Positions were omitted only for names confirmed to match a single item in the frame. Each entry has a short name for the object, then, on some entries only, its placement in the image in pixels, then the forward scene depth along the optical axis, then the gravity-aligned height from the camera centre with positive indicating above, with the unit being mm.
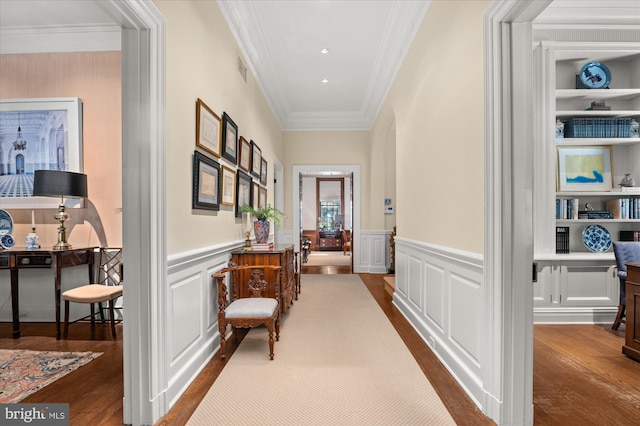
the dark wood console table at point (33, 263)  3080 -499
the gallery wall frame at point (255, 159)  4164 +766
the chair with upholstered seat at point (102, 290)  3006 -777
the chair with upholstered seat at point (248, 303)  2623 -817
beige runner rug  1827 -1211
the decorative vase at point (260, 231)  3727 -219
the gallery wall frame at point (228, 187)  3049 +270
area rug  2105 -1209
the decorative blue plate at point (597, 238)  3674 -307
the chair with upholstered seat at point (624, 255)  3084 -426
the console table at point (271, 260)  3301 -514
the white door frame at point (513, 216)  1736 -21
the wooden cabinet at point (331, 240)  12172 -1074
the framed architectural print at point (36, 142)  3525 +808
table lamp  3064 +261
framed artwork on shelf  3631 +519
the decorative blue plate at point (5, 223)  3477 -111
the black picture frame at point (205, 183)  2396 +250
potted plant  3727 -174
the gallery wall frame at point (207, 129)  2443 +712
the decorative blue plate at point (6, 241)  3424 -308
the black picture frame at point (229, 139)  3002 +749
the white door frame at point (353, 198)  6898 +286
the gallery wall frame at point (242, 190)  3531 +279
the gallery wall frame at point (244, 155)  3611 +708
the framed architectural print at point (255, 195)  4199 +246
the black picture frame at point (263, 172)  4818 +644
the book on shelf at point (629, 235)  3613 -276
